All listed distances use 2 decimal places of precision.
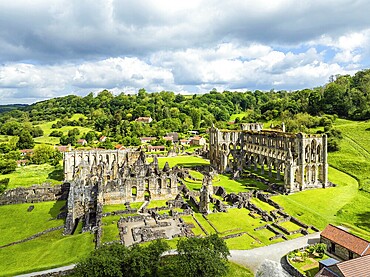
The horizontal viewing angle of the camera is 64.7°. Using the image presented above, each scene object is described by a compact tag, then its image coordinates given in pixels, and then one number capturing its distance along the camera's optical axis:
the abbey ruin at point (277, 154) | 57.19
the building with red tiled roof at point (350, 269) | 25.28
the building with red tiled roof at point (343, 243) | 30.56
